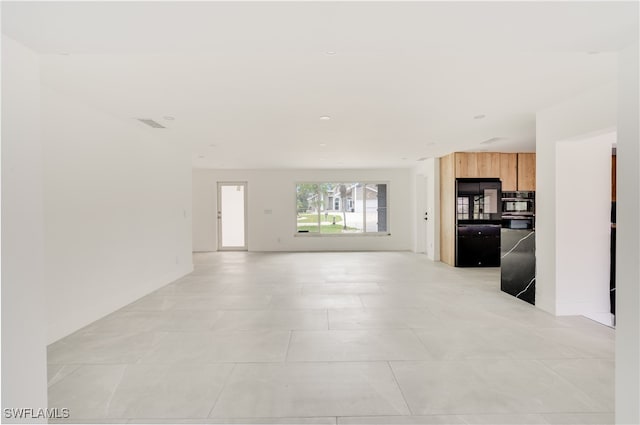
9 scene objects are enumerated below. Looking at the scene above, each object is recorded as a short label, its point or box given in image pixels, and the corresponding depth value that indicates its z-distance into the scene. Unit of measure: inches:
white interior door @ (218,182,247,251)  375.2
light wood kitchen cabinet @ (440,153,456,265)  271.4
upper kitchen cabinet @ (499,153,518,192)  271.1
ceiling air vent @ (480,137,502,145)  212.8
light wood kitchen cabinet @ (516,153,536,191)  271.9
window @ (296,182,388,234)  378.0
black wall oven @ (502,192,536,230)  270.7
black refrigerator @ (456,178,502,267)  267.3
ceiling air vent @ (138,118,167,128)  162.8
